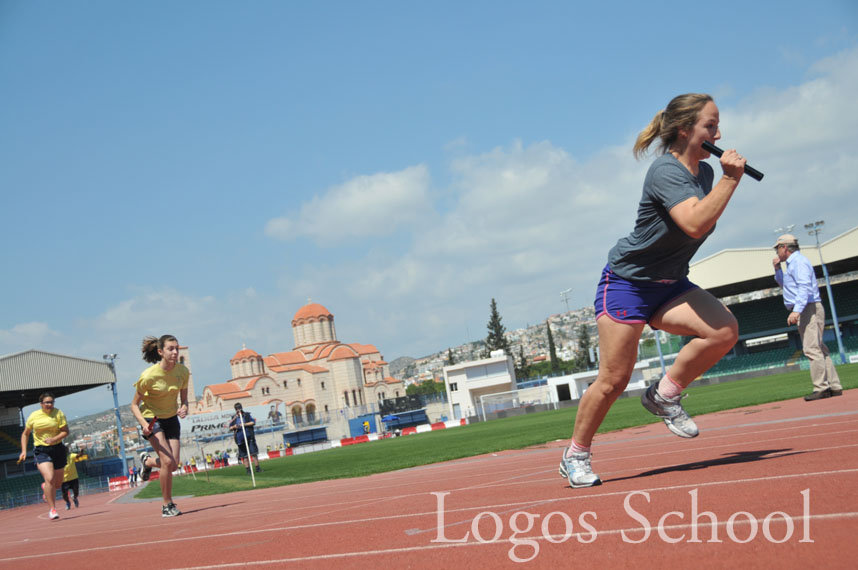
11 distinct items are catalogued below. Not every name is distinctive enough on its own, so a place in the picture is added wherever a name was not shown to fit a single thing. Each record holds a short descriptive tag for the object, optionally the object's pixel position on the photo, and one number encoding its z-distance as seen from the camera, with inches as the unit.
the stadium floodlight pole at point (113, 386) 1668.8
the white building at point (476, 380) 2721.5
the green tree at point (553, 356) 4365.2
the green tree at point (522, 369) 4638.3
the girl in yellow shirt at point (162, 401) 293.0
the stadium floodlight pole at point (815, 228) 1698.1
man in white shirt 337.7
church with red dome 3553.2
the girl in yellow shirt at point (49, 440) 426.0
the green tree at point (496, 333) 4443.9
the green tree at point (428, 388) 6632.9
